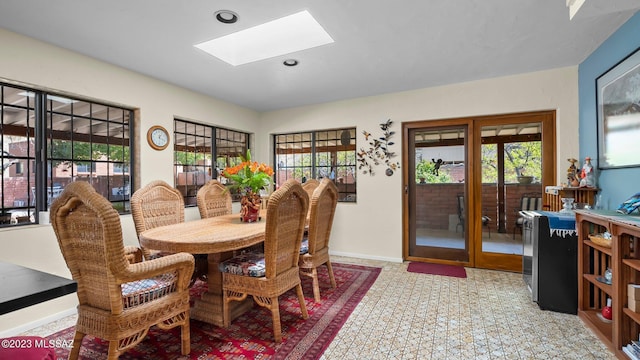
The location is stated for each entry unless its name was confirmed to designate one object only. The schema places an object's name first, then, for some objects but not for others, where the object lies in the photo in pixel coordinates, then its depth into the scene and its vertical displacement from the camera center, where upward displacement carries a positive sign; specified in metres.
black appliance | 2.46 -0.72
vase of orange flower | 2.74 -0.02
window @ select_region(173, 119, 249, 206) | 3.81 +0.38
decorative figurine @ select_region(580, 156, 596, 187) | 2.68 +0.03
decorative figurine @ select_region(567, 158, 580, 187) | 2.78 +0.04
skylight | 2.56 +1.32
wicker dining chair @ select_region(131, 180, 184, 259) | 2.56 -0.26
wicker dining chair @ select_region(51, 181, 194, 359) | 1.46 -0.50
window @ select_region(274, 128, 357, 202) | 4.50 +0.37
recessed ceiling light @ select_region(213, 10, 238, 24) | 2.06 +1.20
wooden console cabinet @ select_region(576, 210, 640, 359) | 1.83 -0.66
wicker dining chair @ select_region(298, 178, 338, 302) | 2.63 -0.49
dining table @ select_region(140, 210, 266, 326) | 1.91 -0.43
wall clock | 3.29 +0.50
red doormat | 3.51 -1.15
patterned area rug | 1.93 -1.16
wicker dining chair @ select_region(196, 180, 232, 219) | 3.27 -0.25
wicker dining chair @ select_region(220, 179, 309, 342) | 2.00 -0.65
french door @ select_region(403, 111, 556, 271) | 3.50 -0.04
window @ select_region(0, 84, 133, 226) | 2.37 +0.30
